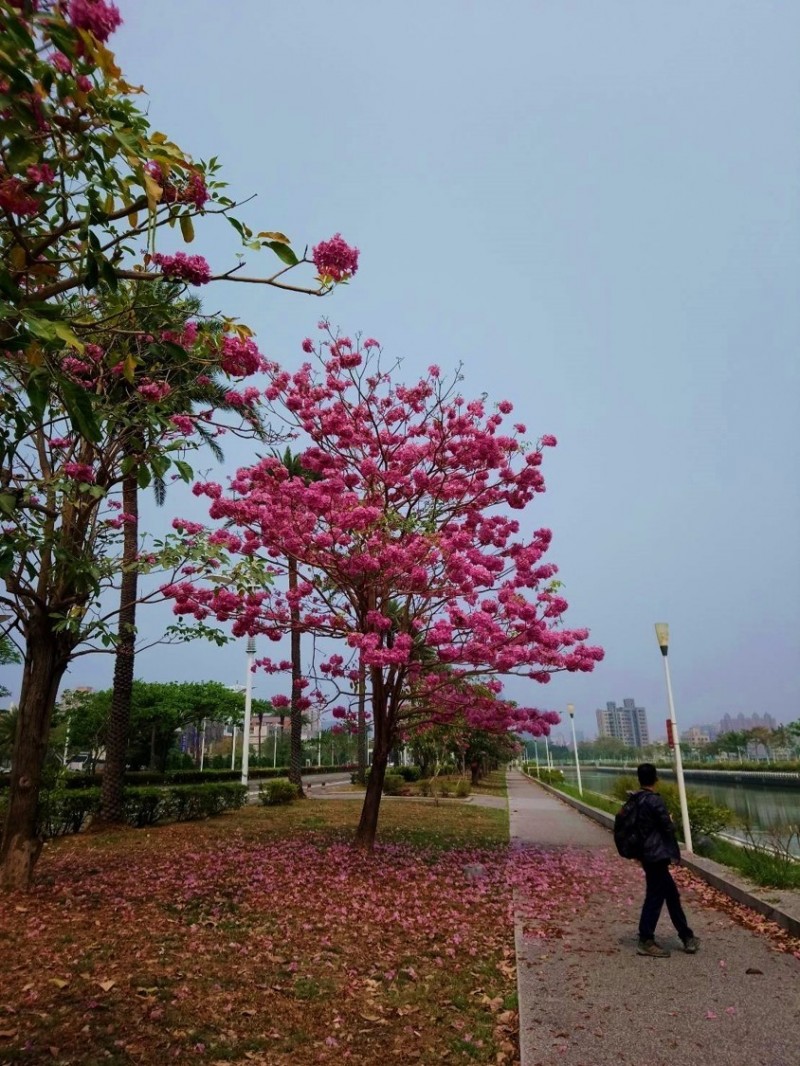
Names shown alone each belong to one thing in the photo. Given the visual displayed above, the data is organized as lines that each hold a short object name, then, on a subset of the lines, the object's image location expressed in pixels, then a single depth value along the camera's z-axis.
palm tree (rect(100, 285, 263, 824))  3.46
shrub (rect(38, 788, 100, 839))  12.73
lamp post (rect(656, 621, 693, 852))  10.94
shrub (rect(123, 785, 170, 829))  14.77
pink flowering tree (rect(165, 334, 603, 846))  9.72
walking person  5.81
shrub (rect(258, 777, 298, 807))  20.08
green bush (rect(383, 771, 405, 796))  27.70
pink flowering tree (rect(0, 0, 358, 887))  2.41
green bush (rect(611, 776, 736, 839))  11.92
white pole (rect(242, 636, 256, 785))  24.39
